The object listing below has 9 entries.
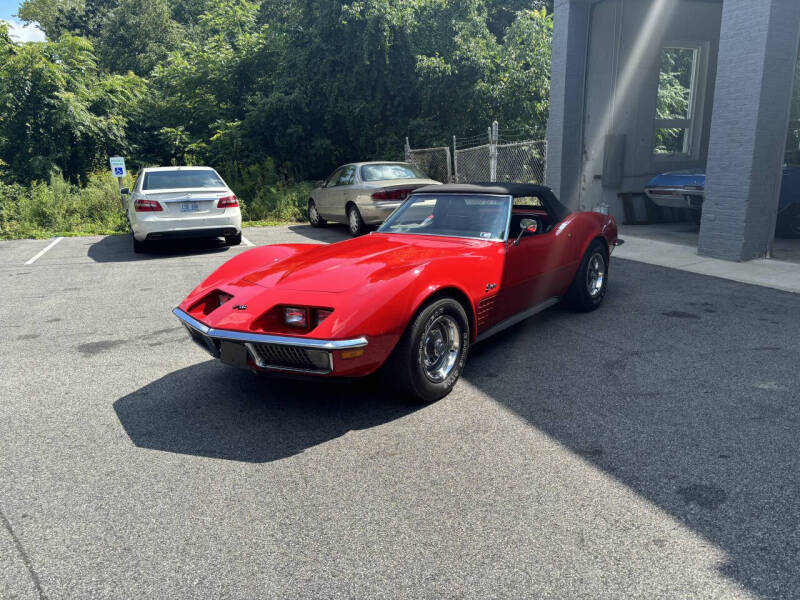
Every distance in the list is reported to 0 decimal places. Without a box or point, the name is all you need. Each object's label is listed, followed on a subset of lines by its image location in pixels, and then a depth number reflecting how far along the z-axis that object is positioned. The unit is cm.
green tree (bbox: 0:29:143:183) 1636
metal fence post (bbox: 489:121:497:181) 1295
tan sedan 1137
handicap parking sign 1416
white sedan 994
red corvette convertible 361
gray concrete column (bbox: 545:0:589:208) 1228
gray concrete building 843
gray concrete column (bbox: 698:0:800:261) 827
